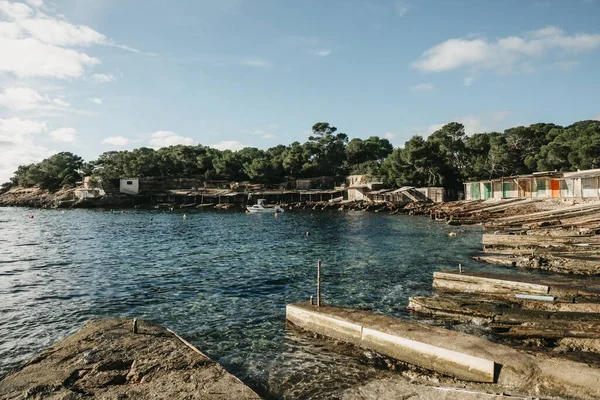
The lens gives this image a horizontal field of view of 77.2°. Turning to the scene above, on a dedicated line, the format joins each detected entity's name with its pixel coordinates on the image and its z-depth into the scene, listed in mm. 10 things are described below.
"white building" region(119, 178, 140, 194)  107250
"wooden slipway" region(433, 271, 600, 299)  13531
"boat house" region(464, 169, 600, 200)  43969
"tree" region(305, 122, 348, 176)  114812
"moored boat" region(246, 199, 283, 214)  76812
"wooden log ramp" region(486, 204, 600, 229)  34125
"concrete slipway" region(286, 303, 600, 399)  7516
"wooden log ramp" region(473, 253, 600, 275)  18000
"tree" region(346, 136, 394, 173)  120438
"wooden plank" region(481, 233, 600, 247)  24247
